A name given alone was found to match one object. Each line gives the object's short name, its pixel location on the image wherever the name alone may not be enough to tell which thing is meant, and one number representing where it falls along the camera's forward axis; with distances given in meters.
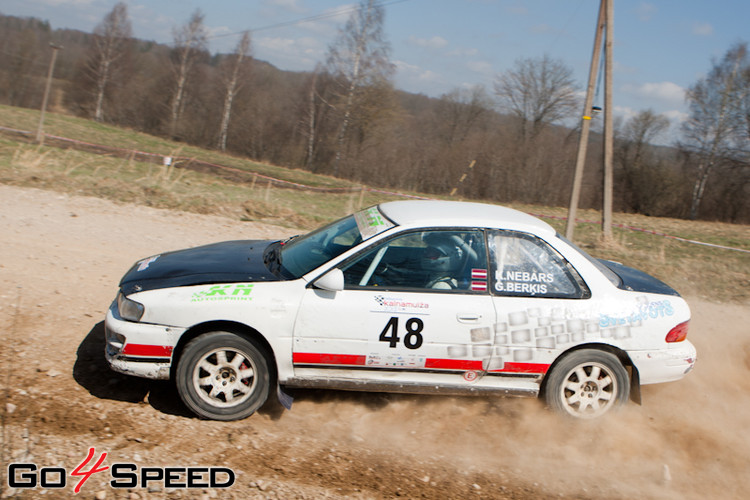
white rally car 4.44
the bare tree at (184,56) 50.47
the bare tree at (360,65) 38.31
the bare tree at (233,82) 49.06
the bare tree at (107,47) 52.62
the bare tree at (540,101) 55.47
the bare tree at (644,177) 43.06
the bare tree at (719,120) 39.94
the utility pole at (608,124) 13.03
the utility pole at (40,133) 22.36
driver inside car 4.72
